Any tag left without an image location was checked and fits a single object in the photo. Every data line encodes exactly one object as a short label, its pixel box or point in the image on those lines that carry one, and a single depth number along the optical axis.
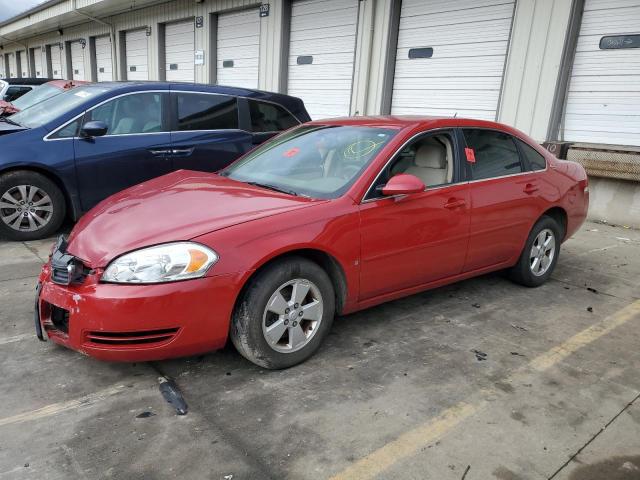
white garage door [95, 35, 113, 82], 20.70
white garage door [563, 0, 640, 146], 7.26
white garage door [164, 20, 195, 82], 15.83
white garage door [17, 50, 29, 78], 31.39
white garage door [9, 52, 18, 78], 33.66
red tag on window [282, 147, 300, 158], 3.87
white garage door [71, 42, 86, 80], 23.40
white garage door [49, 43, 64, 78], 25.95
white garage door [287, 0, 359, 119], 11.12
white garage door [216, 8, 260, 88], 13.48
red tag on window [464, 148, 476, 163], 3.97
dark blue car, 5.21
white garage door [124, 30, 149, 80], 18.08
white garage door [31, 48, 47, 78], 28.69
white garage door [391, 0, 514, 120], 8.69
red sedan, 2.64
